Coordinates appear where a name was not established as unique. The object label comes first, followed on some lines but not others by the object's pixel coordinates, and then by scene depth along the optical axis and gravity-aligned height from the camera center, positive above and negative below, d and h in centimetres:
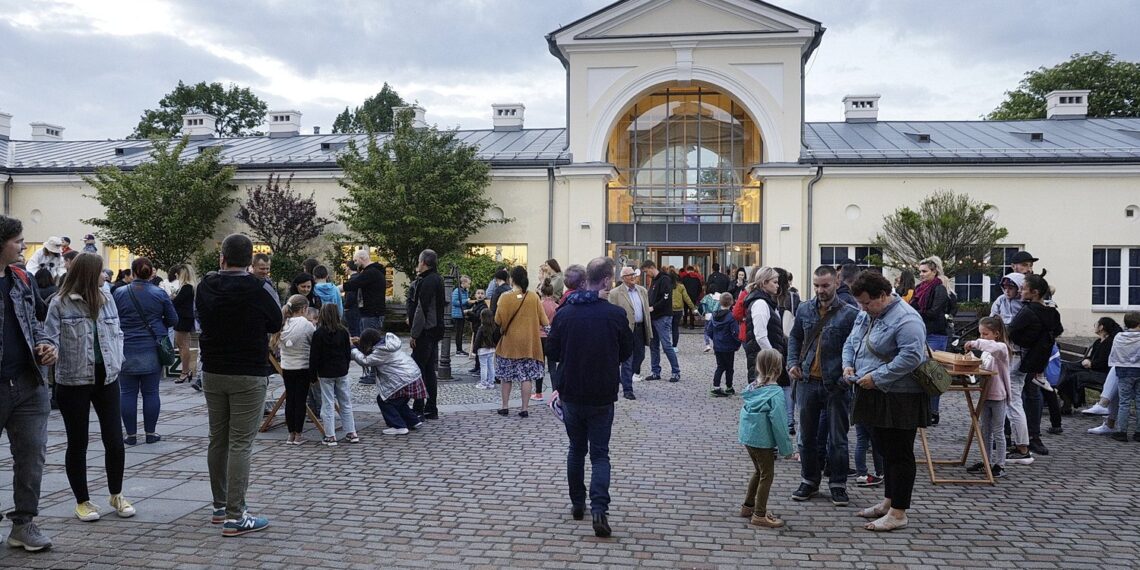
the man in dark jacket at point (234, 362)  503 -68
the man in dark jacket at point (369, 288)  997 -37
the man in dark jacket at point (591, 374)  526 -79
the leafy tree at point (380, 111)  5091 +1008
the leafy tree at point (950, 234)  1908 +72
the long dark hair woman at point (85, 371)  520 -76
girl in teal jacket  529 -123
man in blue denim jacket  591 -99
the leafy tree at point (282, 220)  2323 +121
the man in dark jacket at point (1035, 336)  741 -72
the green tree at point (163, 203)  2317 +175
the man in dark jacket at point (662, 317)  1202 -90
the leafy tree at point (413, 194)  2144 +188
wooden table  647 -131
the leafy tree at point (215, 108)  4988 +1020
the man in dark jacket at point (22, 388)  464 -80
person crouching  809 -124
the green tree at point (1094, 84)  3903 +924
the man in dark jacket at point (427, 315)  871 -63
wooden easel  794 -167
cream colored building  2142 +262
